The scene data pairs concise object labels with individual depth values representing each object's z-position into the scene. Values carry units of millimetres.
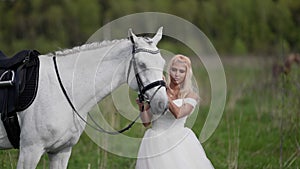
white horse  7652
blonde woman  8914
